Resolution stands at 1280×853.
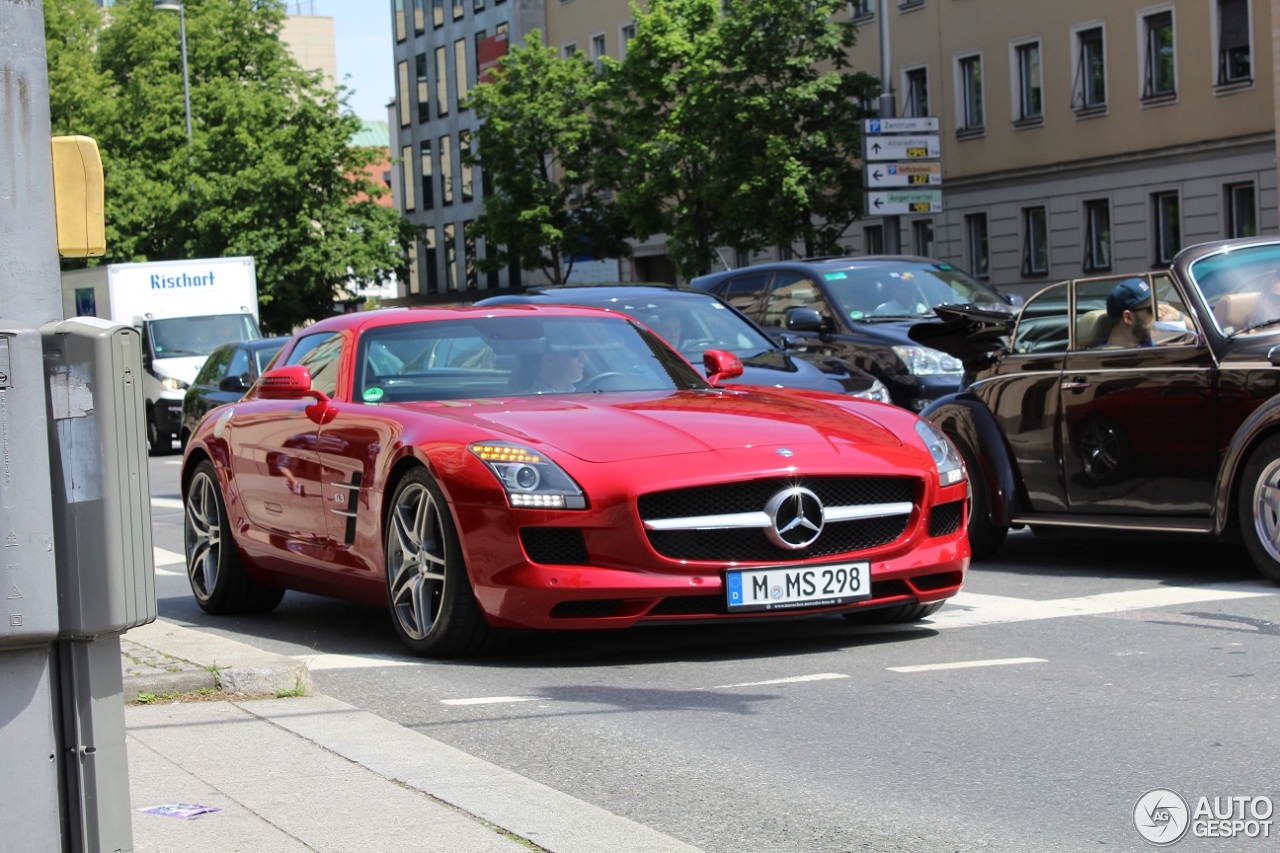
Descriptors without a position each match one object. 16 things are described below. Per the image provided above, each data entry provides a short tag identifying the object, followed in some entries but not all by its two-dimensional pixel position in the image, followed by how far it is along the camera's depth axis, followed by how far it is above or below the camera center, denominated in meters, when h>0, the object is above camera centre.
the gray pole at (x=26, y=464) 3.40 -0.13
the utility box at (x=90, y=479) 3.45 -0.16
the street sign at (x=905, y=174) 32.06 +2.78
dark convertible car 9.34 -0.37
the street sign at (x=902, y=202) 31.95 +2.33
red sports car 7.36 -0.49
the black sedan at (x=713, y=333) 13.66 +0.16
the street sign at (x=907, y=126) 31.82 +3.55
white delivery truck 34.00 +1.36
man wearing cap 10.04 +0.11
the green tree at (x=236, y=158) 53.09 +6.04
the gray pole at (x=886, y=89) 31.44 +4.10
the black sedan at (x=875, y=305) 16.61 +0.38
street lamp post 54.24 +9.43
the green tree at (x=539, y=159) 56.56 +5.95
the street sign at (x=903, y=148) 32.03 +3.21
